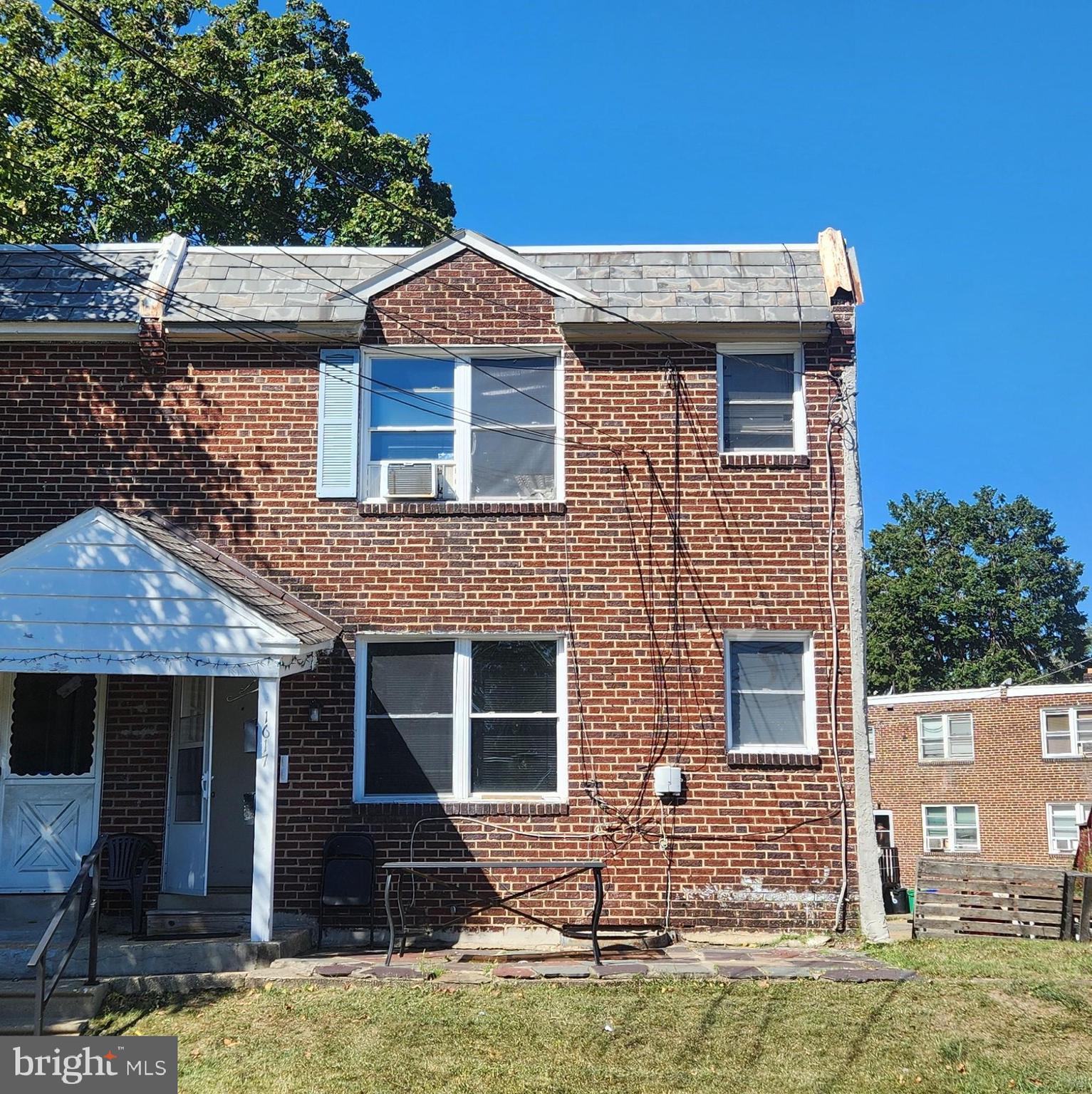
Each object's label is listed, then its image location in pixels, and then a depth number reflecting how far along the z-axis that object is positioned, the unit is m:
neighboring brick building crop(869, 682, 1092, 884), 32.84
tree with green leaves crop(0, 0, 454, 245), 23.80
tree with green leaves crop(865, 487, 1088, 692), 53.50
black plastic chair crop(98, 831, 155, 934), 11.37
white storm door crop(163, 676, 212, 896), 11.57
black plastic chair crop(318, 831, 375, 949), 11.25
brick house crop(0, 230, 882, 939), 11.61
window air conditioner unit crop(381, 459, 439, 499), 12.14
